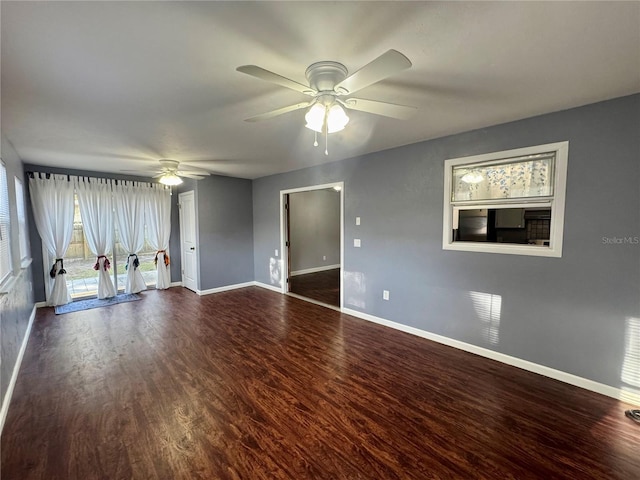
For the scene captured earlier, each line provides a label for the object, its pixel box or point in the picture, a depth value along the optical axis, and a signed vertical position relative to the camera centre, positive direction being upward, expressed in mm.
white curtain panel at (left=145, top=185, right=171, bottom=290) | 5641 -88
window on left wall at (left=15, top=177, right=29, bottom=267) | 3732 -33
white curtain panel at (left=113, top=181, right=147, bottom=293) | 5286 -44
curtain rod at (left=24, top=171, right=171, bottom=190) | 4469 +775
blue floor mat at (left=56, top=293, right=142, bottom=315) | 4543 -1461
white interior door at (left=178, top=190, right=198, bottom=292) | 5594 -428
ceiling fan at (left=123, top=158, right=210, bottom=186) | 4090 +769
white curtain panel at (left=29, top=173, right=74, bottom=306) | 4512 +11
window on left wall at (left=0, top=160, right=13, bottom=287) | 2602 -122
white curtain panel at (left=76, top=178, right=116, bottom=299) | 4909 +13
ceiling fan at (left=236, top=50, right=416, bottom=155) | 1395 +778
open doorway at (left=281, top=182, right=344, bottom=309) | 6699 -575
